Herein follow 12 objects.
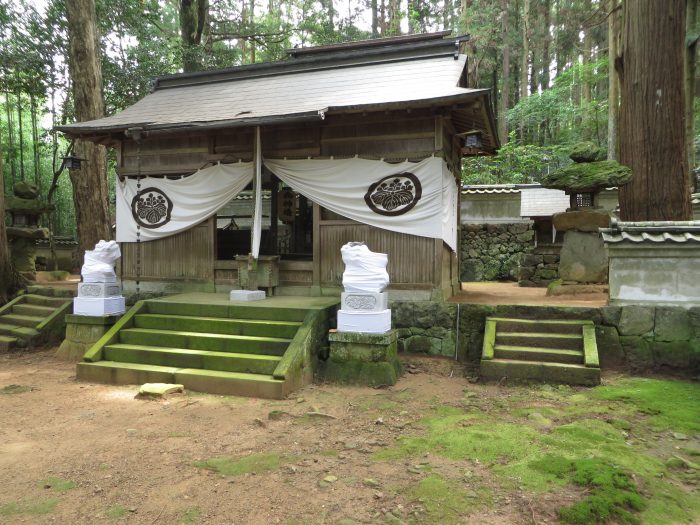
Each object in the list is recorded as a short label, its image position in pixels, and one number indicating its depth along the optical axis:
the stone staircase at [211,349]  5.68
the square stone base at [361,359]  5.90
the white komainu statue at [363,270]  5.93
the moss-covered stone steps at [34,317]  8.40
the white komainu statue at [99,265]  7.53
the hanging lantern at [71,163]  9.24
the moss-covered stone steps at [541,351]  5.74
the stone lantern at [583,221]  8.14
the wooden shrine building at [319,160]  7.26
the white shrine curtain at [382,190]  7.20
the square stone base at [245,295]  7.40
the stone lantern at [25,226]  12.52
